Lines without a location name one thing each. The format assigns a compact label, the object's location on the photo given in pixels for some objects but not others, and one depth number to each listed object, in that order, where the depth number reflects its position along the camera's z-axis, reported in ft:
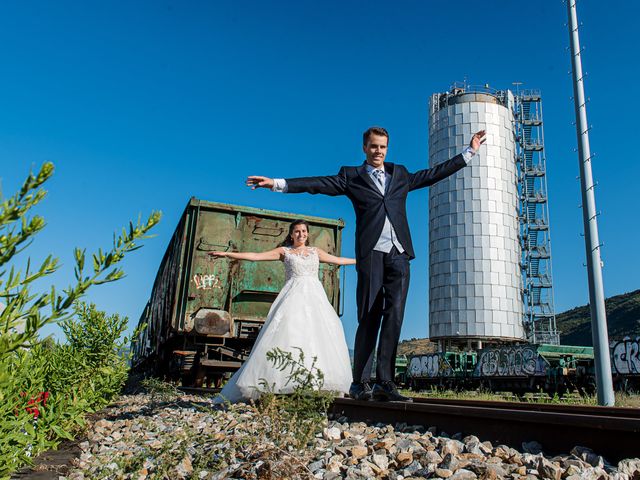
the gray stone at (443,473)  7.63
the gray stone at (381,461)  8.41
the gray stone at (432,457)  8.41
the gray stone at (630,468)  7.37
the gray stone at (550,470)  7.34
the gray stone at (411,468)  7.93
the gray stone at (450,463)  7.86
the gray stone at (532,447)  9.23
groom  14.20
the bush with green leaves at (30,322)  3.84
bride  16.20
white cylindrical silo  156.35
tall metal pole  28.00
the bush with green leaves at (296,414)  9.32
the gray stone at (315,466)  8.33
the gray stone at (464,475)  7.43
